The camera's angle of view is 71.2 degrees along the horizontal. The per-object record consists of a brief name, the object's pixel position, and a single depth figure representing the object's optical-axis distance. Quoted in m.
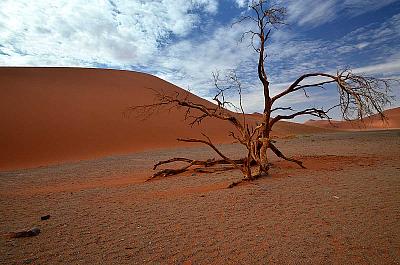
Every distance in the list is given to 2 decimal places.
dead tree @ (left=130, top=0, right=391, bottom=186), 6.48
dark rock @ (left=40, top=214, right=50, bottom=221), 4.22
